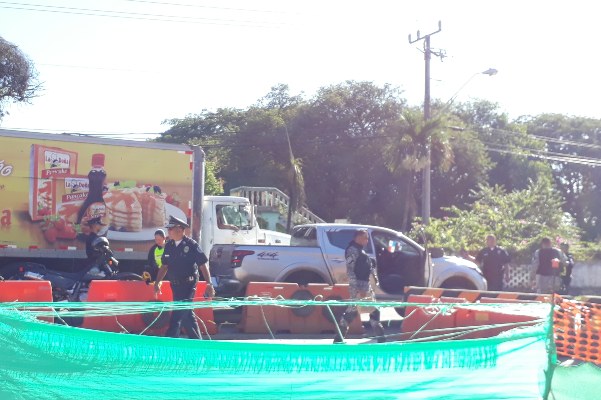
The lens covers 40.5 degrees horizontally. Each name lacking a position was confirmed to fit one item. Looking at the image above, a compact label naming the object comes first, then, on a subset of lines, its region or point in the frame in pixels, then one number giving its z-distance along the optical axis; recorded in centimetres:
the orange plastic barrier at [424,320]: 1208
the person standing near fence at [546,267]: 1466
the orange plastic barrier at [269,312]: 1296
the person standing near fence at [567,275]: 1699
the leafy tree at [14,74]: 3064
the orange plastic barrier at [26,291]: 1123
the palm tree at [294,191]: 2958
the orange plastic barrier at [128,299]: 1185
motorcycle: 1338
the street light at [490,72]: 2739
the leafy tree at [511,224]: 2721
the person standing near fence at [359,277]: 1147
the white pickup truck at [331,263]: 1407
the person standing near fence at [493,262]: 1556
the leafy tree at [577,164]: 5941
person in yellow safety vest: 1318
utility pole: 3067
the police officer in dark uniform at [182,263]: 991
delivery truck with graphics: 1505
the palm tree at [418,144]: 3164
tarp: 441
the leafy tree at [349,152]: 4619
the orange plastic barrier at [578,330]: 630
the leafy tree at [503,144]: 5231
